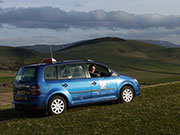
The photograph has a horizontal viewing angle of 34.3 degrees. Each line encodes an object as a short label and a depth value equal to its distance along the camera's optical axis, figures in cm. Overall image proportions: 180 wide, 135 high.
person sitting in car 946
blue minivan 820
